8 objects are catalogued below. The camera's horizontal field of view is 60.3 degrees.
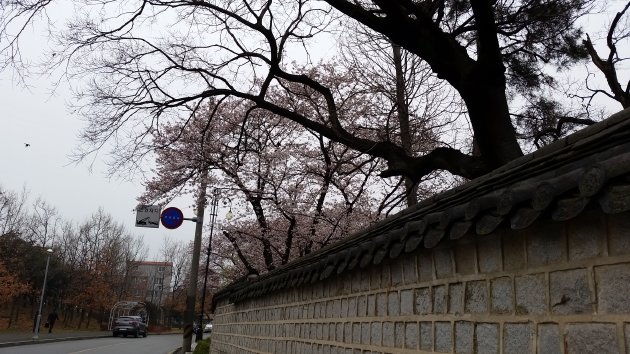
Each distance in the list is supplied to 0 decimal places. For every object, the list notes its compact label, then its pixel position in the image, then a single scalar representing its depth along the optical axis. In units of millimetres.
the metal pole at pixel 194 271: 18047
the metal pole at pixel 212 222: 17448
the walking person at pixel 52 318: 34600
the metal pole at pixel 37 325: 26964
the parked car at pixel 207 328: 55141
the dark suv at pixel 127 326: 37250
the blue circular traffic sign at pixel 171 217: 17172
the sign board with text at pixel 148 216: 16766
